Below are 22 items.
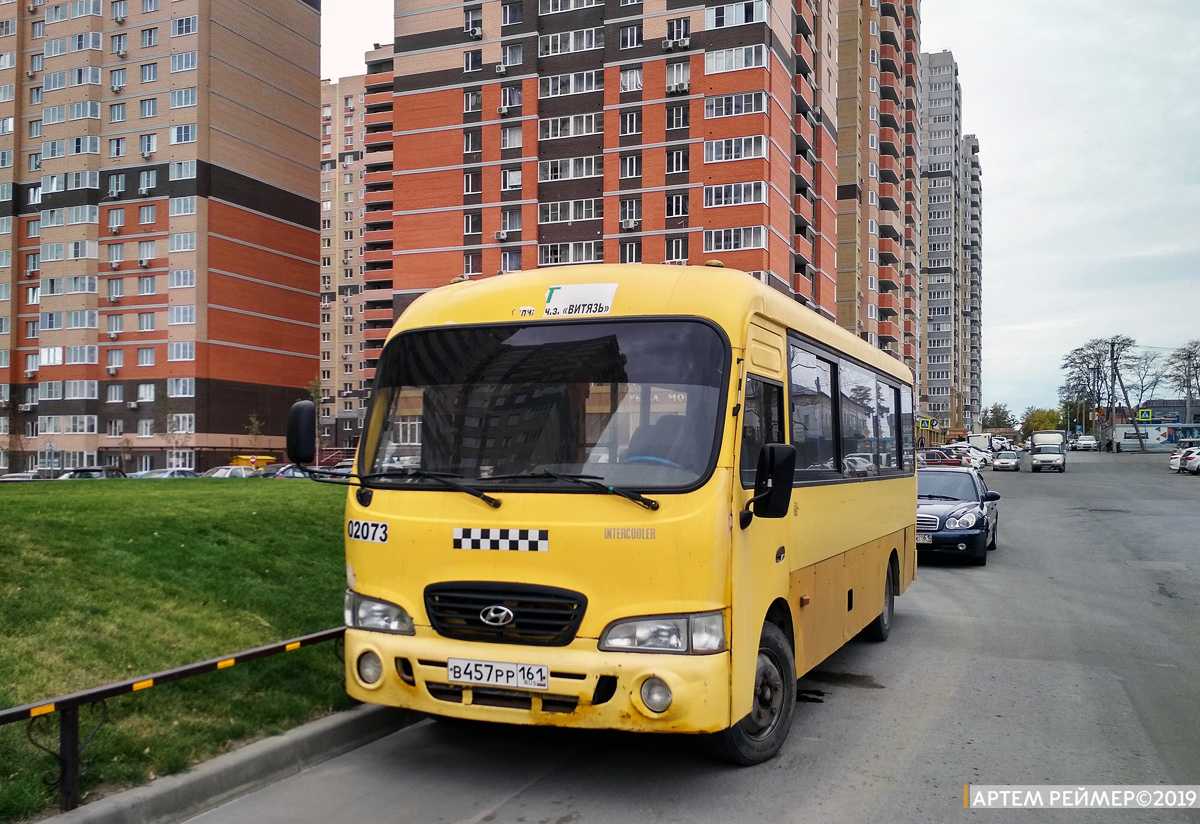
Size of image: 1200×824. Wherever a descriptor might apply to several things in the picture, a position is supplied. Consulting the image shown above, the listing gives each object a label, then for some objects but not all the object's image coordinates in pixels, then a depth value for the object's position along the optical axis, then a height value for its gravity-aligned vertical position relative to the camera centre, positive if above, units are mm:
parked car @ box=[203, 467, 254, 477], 47281 -1115
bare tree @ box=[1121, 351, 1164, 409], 95875 +6371
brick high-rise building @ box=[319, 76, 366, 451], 114000 +23445
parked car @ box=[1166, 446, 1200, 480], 53531 -1047
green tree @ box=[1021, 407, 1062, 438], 161875 +3221
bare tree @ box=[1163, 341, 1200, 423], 92312 +6505
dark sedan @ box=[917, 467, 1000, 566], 16250 -1218
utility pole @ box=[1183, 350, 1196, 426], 92312 +6611
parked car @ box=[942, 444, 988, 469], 63575 -787
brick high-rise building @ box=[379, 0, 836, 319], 57094 +18498
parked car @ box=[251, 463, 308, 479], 37616 -1053
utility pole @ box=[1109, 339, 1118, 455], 96062 +4813
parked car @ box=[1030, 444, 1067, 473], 57062 -1099
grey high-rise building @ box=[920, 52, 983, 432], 150250 +30517
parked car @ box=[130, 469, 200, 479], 44044 -1099
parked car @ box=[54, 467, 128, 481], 40344 -947
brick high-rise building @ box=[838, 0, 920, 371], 82625 +24457
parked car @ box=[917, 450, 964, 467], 50875 -896
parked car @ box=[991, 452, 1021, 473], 60062 -1307
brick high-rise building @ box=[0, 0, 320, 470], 66562 +14745
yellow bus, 5055 -339
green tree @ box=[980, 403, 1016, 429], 178500 +4078
